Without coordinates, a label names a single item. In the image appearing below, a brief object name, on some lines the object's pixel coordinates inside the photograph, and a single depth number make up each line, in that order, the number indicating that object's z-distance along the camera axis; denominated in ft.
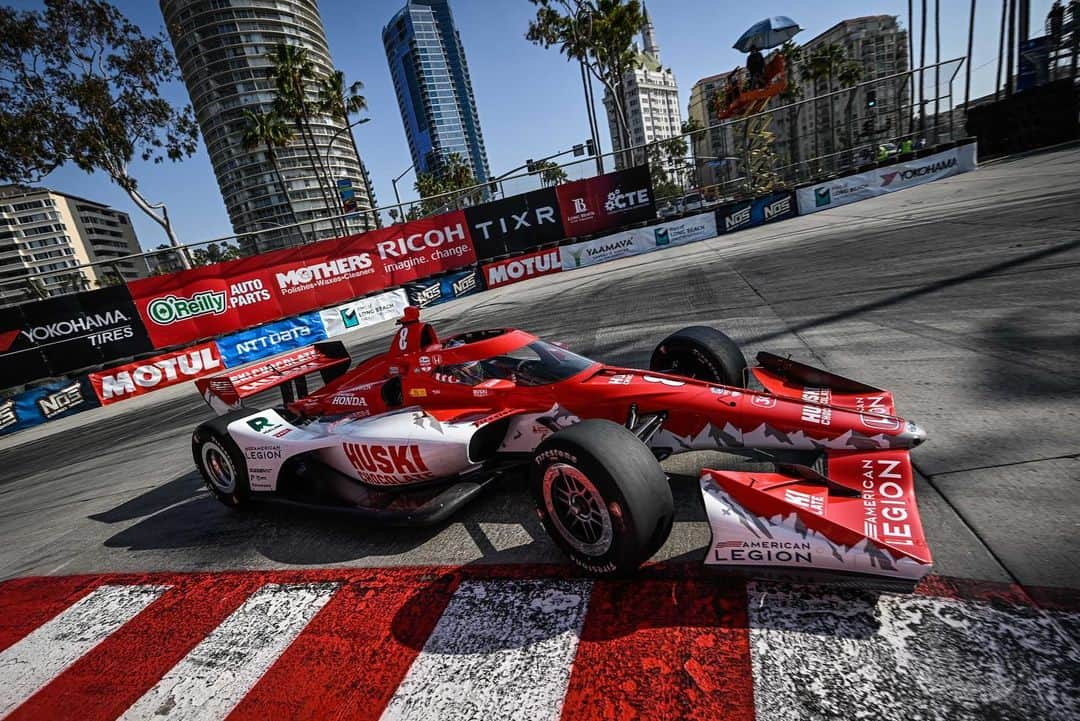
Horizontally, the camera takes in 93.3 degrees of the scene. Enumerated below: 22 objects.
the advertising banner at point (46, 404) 45.57
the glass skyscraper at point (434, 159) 595.80
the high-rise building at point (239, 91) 301.02
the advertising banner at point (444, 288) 63.10
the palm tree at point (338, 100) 119.14
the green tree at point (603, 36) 97.25
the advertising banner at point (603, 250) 67.87
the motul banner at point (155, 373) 48.44
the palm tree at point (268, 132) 113.50
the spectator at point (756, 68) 103.35
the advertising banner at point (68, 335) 46.01
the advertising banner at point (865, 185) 66.44
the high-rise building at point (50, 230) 378.73
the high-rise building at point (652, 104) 555.69
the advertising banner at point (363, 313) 57.98
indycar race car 8.13
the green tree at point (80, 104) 64.34
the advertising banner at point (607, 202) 67.26
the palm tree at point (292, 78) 109.29
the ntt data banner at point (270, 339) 53.01
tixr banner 65.77
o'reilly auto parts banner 51.26
